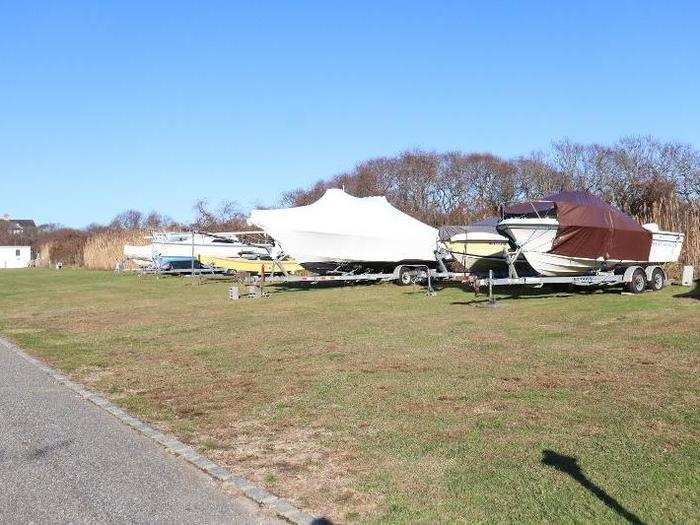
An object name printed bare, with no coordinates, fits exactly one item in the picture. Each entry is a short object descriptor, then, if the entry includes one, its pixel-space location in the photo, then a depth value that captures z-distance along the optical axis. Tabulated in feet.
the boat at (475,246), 64.64
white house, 243.19
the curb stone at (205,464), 14.73
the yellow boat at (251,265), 87.92
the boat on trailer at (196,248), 98.88
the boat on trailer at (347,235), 70.49
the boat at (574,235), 55.26
